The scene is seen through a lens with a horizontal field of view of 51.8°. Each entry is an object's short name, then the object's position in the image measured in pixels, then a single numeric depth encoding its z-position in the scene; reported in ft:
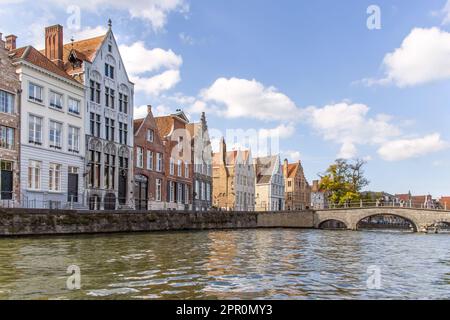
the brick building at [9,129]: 90.84
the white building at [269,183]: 247.70
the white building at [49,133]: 96.84
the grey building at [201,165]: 174.70
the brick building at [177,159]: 152.66
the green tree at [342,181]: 216.95
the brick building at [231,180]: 218.18
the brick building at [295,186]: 278.46
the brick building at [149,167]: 136.56
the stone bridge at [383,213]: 160.27
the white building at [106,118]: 118.52
